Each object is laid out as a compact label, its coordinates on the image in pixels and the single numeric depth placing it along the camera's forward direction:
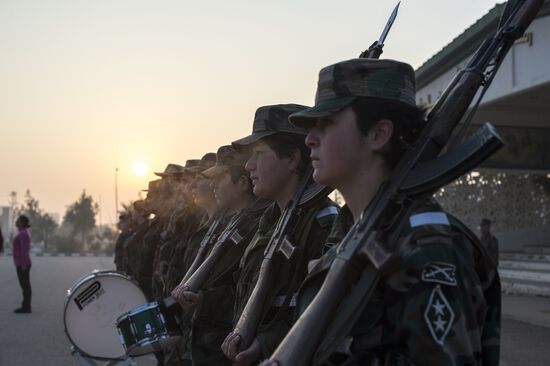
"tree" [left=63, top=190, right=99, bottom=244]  72.31
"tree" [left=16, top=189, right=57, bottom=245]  73.06
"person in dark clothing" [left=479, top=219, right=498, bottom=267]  13.83
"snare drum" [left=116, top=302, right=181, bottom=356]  4.62
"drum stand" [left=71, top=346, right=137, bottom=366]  5.99
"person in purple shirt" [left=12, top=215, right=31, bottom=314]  12.72
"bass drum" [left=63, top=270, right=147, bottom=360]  5.95
